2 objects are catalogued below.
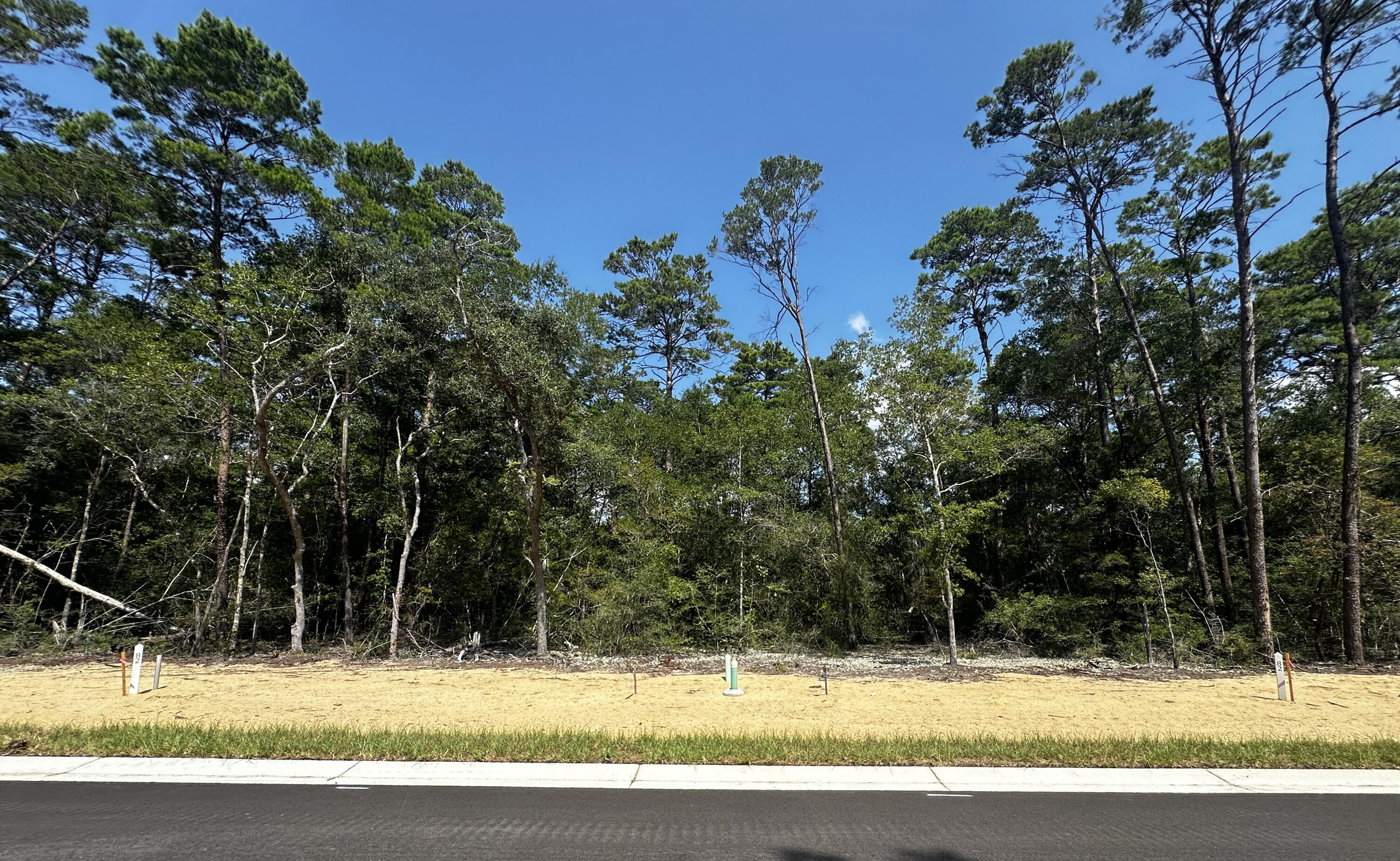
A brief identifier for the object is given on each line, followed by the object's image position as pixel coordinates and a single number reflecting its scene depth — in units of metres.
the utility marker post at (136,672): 10.48
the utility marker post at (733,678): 11.41
